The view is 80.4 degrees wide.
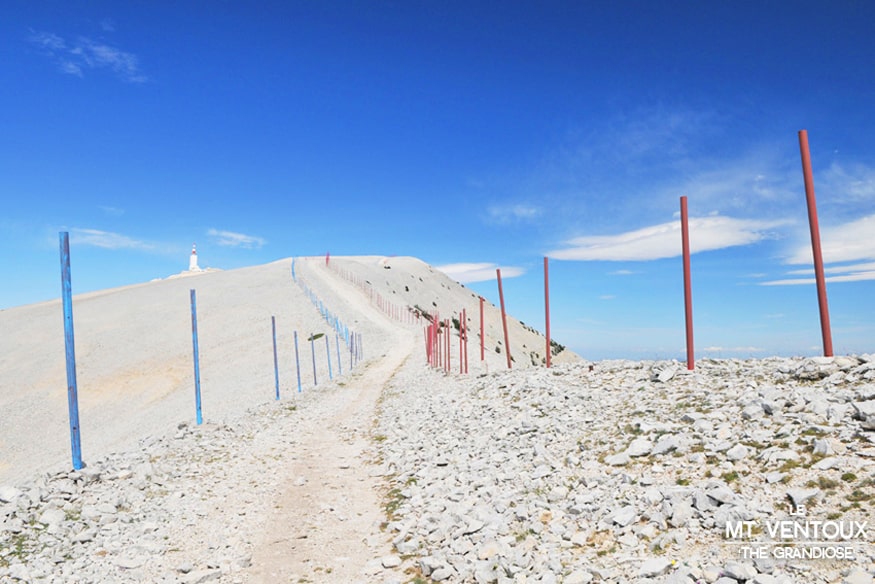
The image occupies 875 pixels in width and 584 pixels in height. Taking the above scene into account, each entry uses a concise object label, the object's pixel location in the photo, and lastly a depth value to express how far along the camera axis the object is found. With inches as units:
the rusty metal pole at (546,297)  741.9
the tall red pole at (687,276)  470.0
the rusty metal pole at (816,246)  349.7
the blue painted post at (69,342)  468.4
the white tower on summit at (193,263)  5823.8
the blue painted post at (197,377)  745.0
